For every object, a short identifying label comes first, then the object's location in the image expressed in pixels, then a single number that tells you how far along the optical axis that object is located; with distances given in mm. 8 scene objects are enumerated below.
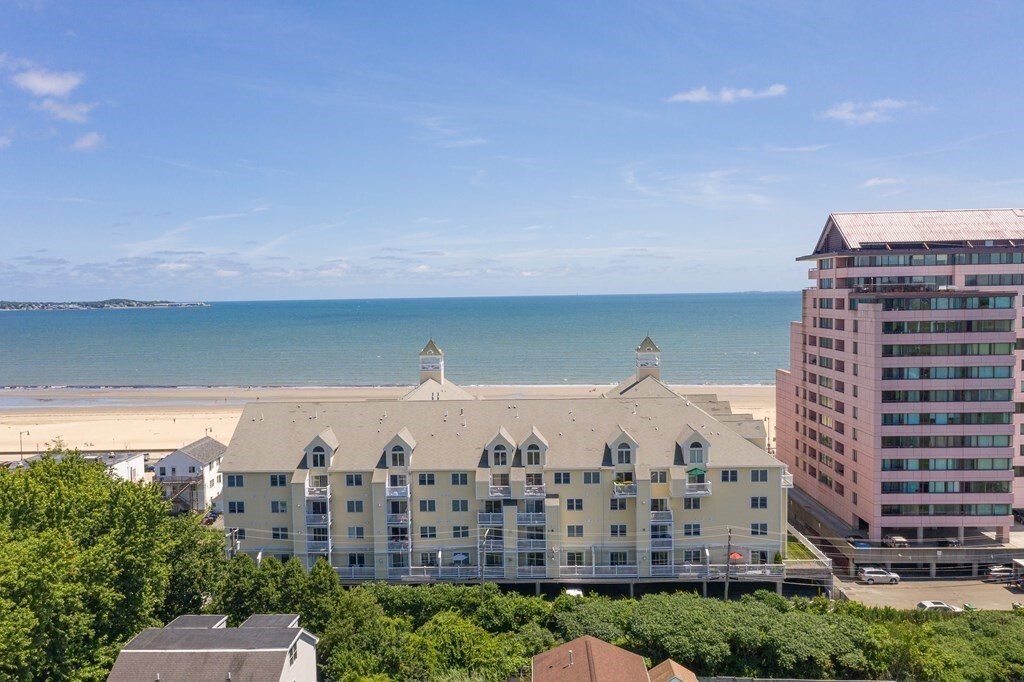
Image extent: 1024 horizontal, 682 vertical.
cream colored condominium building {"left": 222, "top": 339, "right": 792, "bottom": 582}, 51438
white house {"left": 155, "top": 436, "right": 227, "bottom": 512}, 69312
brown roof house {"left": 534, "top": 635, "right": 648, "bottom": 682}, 32188
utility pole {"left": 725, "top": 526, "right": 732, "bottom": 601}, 47594
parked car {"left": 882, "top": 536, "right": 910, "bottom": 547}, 56781
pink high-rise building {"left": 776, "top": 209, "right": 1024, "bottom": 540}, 56688
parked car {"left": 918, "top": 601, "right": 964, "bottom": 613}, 47250
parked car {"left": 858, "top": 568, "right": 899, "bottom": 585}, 54188
